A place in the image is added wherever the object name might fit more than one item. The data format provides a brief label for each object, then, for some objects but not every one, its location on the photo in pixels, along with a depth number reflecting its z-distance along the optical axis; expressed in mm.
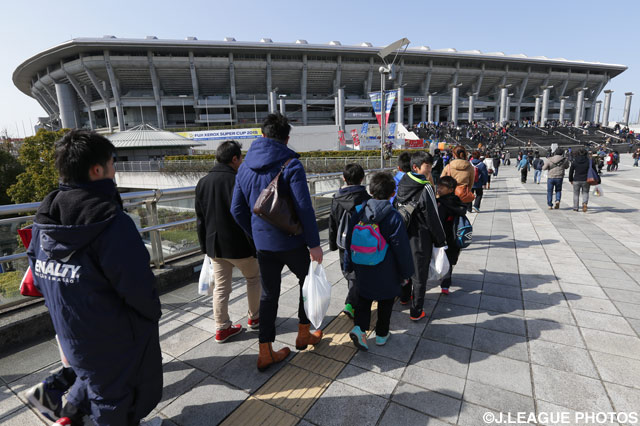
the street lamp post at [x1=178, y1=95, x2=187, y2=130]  48988
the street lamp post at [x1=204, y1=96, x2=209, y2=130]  49731
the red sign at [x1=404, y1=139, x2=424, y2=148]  33125
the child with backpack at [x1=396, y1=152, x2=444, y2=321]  3412
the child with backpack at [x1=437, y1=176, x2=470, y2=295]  3990
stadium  46344
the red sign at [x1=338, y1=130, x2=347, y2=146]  39875
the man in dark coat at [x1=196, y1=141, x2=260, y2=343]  2965
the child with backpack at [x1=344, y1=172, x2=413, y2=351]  2826
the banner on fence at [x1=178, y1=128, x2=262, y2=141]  37469
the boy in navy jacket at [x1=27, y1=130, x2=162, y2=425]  1591
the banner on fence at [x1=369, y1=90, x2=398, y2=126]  13819
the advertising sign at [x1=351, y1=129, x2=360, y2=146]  33162
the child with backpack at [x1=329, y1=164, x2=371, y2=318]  3018
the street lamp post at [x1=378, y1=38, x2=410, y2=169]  12883
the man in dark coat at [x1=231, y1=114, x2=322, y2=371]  2504
